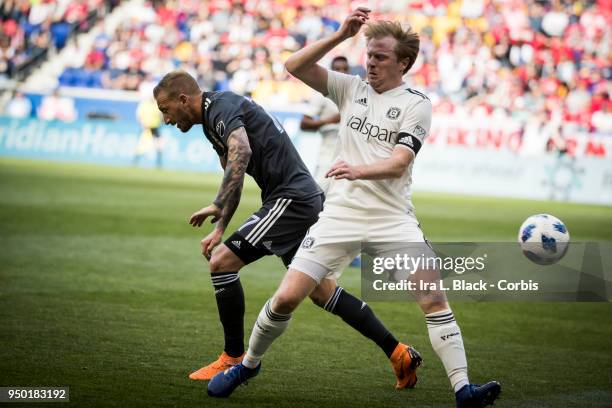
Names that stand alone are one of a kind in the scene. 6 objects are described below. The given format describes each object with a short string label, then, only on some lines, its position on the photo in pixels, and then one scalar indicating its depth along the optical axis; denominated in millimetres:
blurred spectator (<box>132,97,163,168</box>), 57094
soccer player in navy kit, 12211
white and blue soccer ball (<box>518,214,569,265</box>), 14078
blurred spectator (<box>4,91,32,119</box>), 60875
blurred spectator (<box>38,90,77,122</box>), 59531
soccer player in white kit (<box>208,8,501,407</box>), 10953
